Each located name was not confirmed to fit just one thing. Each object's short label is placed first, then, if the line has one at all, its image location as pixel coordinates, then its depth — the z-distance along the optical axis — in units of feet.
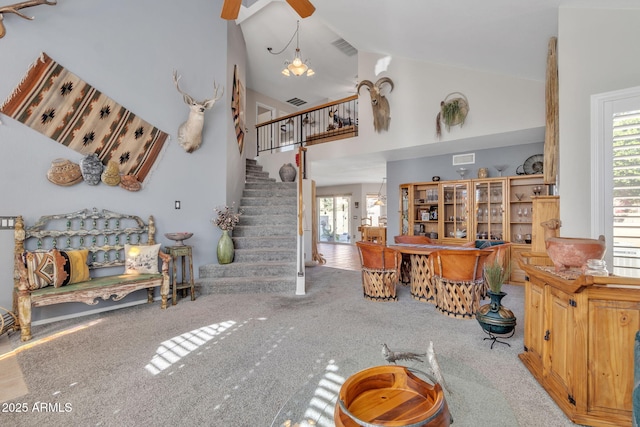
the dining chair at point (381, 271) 12.83
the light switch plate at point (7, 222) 9.76
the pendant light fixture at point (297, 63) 17.76
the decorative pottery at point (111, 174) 11.82
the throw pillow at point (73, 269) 9.96
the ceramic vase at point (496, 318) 8.09
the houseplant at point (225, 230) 14.78
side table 12.49
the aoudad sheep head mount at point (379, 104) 18.17
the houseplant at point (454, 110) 15.49
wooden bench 9.39
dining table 12.91
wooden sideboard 4.95
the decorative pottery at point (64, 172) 10.60
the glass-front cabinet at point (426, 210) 20.17
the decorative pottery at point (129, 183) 12.34
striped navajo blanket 10.22
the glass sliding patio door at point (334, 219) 40.70
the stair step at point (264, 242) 16.60
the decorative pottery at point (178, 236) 12.84
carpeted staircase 14.35
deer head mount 13.60
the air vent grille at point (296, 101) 31.53
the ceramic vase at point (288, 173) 24.17
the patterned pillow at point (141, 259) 11.94
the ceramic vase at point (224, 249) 15.03
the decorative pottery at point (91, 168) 11.30
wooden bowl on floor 3.02
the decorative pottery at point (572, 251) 5.46
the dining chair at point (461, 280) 10.94
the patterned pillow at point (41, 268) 9.46
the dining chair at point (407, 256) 15.90
